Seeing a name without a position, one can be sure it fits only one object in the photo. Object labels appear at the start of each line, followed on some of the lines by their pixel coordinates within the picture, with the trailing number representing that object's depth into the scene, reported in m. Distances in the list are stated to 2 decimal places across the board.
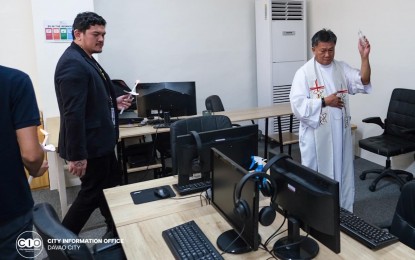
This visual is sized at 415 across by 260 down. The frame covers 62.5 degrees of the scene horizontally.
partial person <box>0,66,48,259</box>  1.32
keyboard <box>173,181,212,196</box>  1.91
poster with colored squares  3.61
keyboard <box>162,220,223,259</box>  1.31
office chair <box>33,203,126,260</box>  0.97
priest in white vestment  2.47
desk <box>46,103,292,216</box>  2.94
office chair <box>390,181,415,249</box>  1.57
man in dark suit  2.10
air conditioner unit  4.96
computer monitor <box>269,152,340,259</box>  1.16
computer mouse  1.87
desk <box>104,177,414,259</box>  1.32
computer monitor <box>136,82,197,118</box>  3.29
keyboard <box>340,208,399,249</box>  1.34
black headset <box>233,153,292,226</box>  1.22
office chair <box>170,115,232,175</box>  2.33
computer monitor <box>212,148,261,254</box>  1.21
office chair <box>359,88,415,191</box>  3.38
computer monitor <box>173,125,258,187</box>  1.81
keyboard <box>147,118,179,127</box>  3.53
